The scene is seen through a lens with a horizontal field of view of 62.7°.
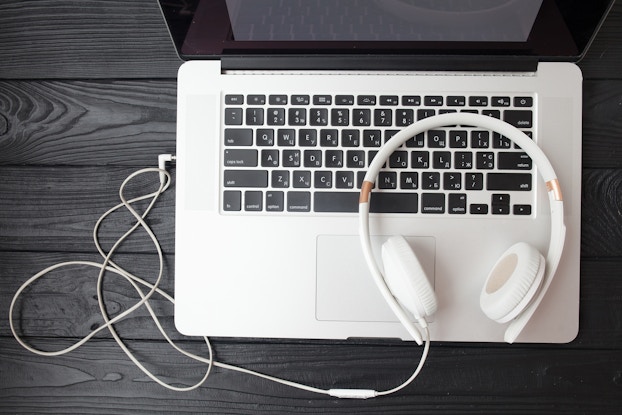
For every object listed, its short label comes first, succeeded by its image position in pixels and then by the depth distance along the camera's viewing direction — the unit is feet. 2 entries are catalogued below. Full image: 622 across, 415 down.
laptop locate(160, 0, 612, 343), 1.80
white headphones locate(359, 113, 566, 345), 1.66
